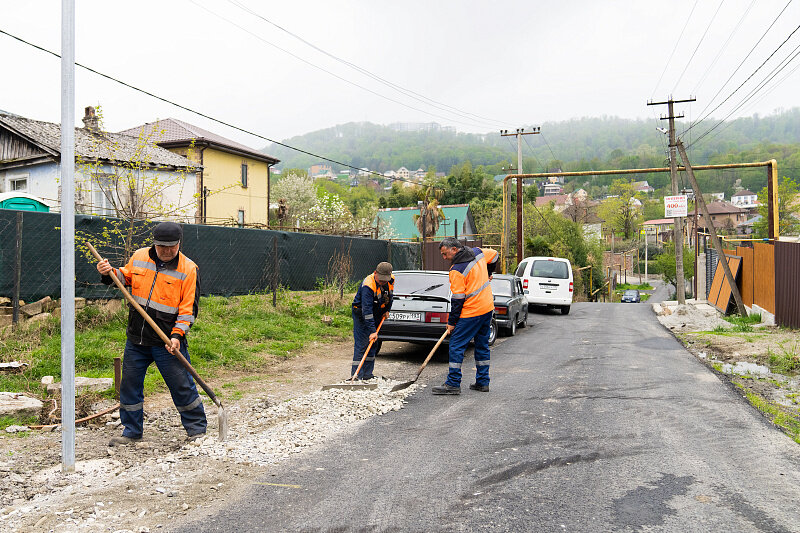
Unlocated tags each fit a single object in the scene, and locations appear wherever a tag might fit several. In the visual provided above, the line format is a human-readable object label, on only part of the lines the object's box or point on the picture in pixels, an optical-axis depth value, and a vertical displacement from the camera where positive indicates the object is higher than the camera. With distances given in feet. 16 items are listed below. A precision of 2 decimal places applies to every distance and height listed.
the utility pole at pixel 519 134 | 122.52 +28.68
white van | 61.21 -1.43
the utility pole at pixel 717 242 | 53.72 +2.64
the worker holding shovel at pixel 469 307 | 24.09 -1.60
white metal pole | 13.56 +0.86
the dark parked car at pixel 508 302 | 42.78 -2.54
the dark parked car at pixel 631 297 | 170.91 -8.47
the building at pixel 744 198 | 474.74 +58.56
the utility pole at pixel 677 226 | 71.72 +5.55
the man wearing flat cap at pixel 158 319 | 16.60 -1.45
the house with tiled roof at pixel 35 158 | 64.49 +12.54
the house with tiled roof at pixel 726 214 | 353.10 +33.81
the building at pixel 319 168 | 551.55 +100.10
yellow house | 93.47 +17.17
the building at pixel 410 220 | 155.43 +13.67
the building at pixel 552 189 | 569.23 +80.37
